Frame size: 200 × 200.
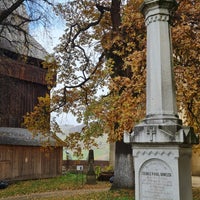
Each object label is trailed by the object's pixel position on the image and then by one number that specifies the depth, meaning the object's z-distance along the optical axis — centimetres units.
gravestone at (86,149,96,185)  2002
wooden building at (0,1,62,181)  2056
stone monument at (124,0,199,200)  582
